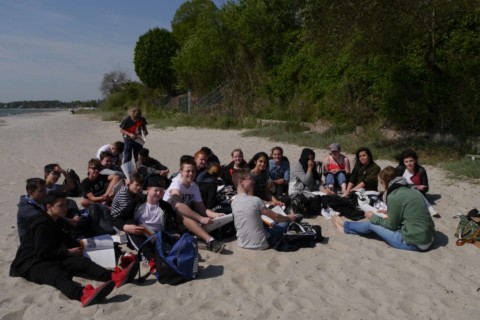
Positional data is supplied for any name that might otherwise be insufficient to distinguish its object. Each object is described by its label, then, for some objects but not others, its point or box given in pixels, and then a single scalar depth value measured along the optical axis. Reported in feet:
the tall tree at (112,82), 159.74
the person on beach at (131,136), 27.71
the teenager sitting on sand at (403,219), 16.24
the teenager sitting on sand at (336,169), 24.56
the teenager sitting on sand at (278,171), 23.61
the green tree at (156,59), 116.16
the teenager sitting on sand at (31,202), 14.94
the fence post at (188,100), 87.56
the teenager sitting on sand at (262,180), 22.33
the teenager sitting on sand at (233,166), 23.43
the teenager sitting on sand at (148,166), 25.12
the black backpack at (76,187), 22.92
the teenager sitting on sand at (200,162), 22.27
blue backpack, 14.05
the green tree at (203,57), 81.05
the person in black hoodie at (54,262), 13.28
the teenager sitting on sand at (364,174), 23.24
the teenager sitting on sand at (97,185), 20.90
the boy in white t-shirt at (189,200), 17.19
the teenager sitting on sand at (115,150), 25.70
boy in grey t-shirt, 16.55
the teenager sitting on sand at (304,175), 23.50
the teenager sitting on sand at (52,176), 18.94
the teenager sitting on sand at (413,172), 22.16
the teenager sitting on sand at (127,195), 16.60
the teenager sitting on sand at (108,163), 22.95
